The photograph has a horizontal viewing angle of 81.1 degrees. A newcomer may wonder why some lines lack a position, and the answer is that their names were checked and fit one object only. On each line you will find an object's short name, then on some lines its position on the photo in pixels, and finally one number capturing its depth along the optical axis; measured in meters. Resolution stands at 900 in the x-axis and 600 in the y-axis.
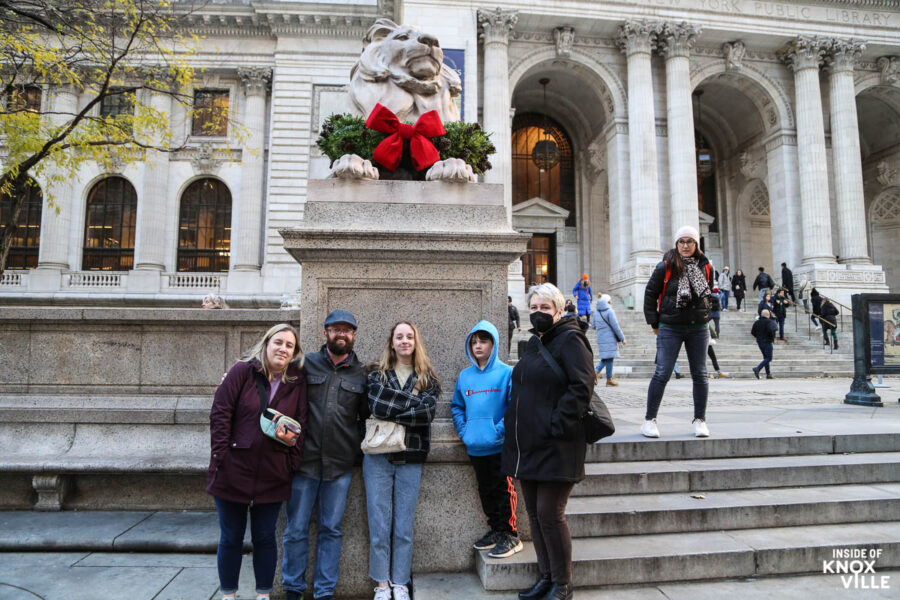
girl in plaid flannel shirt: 3.37
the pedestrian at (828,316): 17.72
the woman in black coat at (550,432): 3.04
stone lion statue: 4.66
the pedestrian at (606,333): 11.48
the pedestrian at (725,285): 22.20
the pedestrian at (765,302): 14.21
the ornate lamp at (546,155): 27.92
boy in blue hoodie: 3.56
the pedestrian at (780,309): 18.12
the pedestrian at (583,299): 16.30
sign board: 8.55
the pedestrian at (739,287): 22.95
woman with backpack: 5.17
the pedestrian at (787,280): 23.89
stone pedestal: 3.90
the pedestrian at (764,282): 21.70
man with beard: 3.36
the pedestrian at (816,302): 19.75
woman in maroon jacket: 3.12
